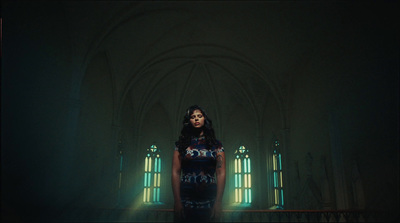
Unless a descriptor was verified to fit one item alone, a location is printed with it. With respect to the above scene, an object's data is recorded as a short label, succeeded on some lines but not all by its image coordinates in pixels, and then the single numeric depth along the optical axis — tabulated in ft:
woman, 7.50
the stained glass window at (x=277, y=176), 47.49
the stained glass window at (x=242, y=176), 57.93
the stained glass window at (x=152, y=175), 58.08
